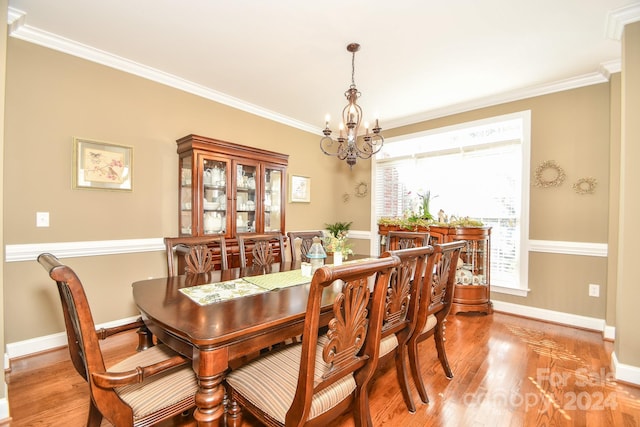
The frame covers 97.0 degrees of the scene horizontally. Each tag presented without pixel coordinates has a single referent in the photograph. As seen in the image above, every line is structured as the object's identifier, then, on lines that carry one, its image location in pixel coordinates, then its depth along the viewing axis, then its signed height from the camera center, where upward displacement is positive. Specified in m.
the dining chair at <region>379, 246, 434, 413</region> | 1.54 -0.56
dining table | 1.07 -0.48
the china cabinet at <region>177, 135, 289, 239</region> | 2.97 +0.25
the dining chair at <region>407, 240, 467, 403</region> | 1.78 -0.63
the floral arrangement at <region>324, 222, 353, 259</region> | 2.38 -0.30
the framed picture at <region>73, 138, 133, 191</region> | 2.55 +0.41
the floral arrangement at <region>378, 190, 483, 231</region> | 3.53 -0.12
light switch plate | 2.38 -0.09
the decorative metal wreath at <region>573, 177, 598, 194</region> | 3.01 +0.28
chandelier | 2.44 +0.71
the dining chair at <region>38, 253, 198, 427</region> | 1.00 -0.70
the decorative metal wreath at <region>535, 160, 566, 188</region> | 3.20 +0.41
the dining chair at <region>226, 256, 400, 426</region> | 1.01 -0.69
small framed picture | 4.44 +0.34
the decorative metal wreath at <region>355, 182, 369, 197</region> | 4.94 +0.37
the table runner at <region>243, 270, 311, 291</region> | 1.80 -0.48
